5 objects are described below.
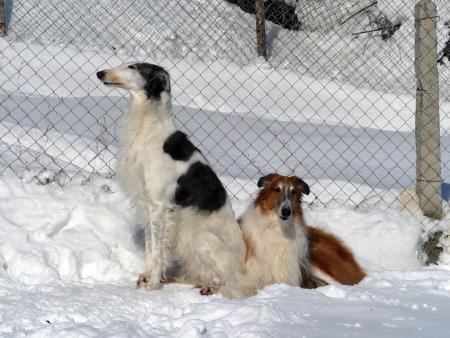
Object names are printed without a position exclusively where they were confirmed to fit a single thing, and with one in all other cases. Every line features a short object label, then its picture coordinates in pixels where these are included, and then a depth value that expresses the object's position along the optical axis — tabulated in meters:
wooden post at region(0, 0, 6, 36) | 23.42
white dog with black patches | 10.94
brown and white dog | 11.30
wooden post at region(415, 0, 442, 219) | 13.27
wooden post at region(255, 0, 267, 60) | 25.94
